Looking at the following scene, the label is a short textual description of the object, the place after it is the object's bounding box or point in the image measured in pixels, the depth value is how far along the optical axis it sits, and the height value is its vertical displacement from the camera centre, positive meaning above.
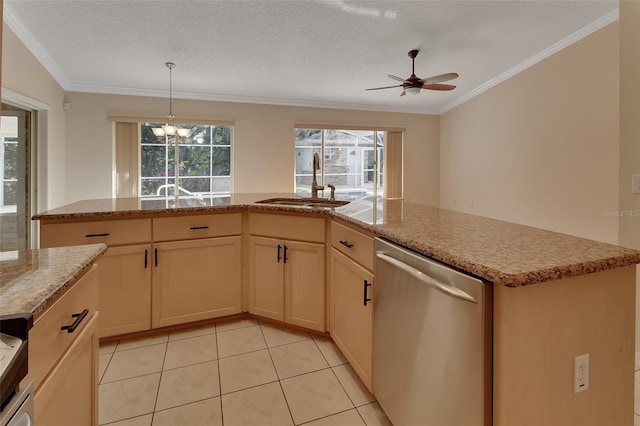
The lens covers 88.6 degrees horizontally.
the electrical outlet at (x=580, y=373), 0.90 -0.46
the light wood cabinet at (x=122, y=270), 1.93 -0.40
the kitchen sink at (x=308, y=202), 2.66 +0.03
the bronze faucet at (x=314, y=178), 2.75 +0.24
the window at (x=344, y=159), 6.16 +0.92
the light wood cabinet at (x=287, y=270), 2.10 -0.43
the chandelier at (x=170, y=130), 4.11 +0.97
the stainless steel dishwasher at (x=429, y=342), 0.89 -0.44
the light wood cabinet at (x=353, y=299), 1.53 -0.49
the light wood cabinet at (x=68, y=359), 0.69 -0.38
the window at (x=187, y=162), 5.35 +0.72
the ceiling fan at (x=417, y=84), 3.66 +1.41
